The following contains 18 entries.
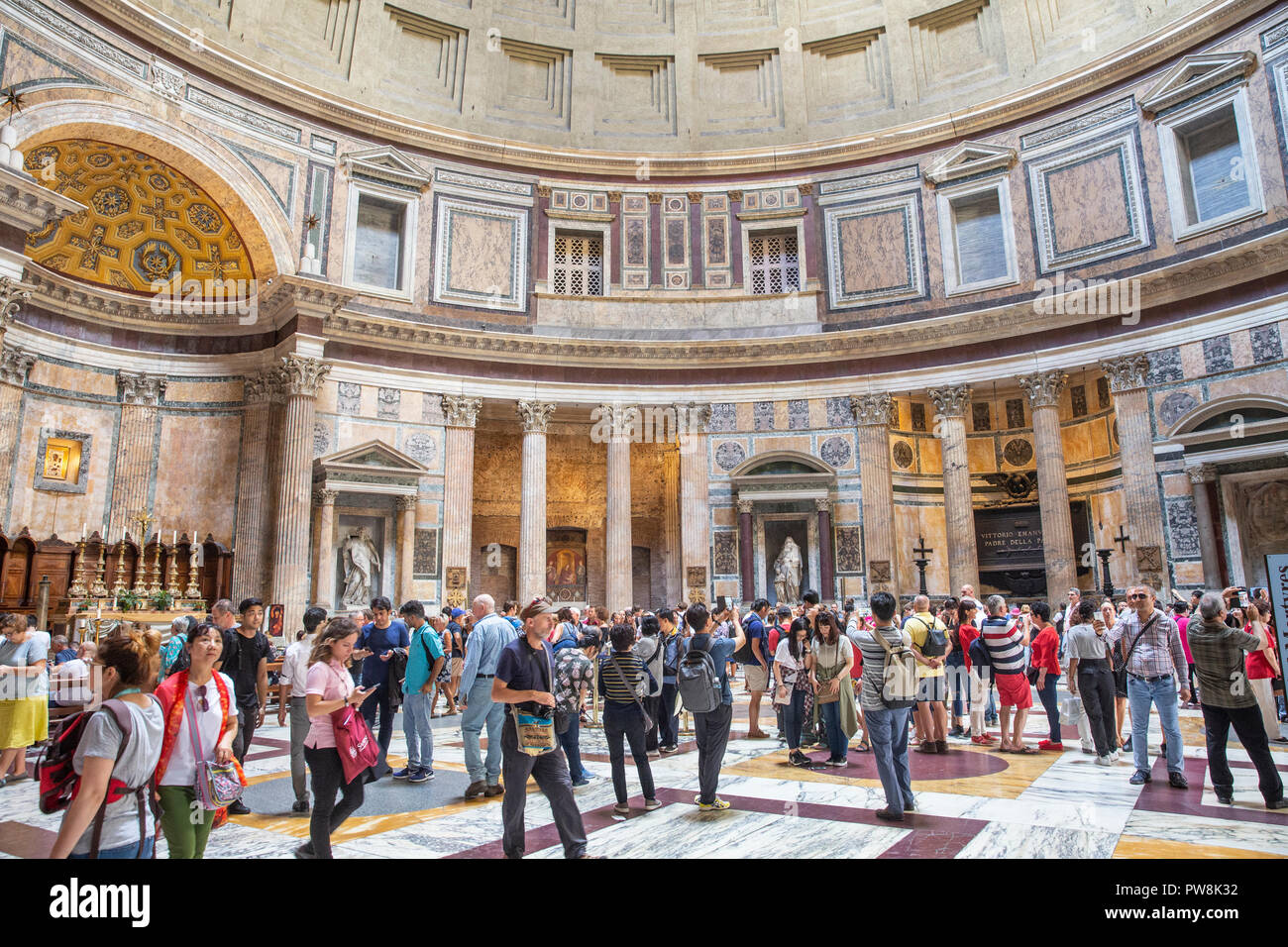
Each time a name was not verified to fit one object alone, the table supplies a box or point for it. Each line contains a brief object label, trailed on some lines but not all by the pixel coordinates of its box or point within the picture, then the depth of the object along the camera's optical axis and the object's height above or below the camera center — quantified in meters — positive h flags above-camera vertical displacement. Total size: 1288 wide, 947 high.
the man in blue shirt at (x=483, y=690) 6.73 -0.80
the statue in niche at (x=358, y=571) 18.72 +0.67
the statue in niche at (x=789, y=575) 20.44 +0.41
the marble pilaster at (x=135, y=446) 18.70 +3.72
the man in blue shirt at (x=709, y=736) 6.21 -1.11
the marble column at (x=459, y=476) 19.92 +3.04
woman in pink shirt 4.61 -0.83
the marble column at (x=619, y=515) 21.02 +2.08
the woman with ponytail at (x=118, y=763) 3.14 -0.63
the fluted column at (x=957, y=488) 19.66 +2.45
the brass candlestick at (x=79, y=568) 15.34 +0.78
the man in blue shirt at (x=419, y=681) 7.49 -0.76
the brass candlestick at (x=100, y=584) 14.24 +0.36
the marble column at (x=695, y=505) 20.77 +2.29
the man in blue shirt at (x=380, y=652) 7.43 -0.48
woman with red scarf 3.82 -0.65
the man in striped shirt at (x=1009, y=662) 8.34 -0.78
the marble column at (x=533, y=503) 20.70 +2.41
